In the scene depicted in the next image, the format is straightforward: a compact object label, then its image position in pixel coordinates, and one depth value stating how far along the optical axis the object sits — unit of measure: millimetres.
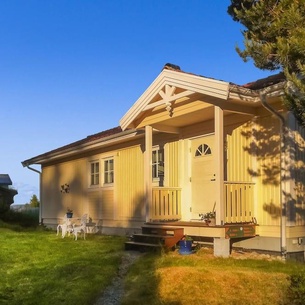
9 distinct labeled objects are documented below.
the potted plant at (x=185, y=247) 7169
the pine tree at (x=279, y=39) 4623
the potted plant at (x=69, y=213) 12468
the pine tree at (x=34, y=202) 23489
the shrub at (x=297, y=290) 4909
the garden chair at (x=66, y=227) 10604
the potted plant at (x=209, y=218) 7178
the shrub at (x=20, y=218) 15969
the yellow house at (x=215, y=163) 6829
